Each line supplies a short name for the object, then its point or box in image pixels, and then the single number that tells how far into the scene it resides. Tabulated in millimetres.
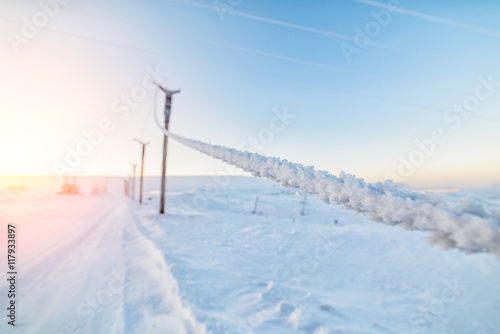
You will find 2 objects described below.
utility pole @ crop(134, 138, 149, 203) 25947
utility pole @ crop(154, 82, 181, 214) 12250
